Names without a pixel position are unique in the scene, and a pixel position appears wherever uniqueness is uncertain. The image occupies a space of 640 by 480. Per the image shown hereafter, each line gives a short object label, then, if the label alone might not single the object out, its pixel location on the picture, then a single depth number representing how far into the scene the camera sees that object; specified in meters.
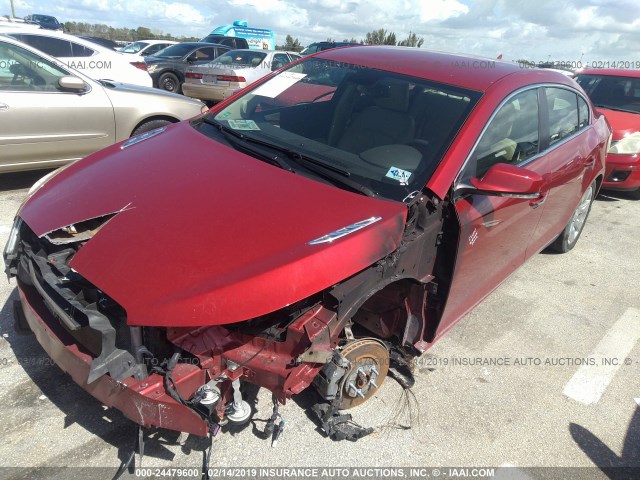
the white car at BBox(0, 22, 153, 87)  6.52
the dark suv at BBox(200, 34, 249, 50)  17.16
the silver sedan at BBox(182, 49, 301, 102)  10.51
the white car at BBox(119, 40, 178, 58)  16.50
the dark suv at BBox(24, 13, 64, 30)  25.75
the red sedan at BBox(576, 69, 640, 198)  6.32
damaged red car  1.92
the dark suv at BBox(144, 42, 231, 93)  13.11
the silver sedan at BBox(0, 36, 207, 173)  4.85
